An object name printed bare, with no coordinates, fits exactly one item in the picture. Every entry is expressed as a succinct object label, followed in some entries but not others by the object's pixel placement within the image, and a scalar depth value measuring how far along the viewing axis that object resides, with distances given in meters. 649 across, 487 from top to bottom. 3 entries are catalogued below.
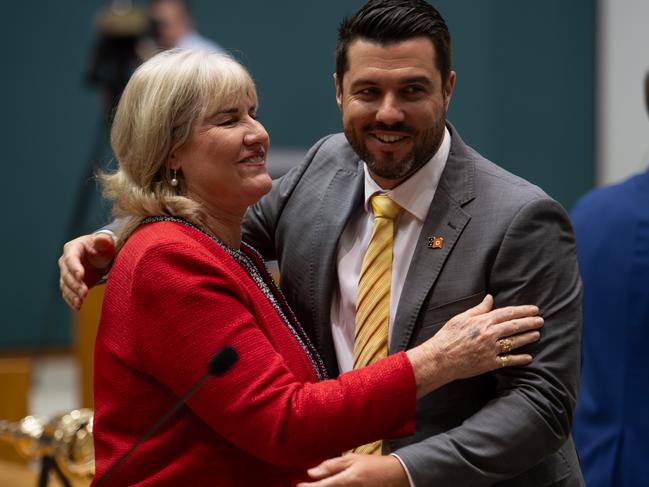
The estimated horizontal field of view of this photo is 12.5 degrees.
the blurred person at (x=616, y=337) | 4.56
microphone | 3.61
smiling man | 3.80
